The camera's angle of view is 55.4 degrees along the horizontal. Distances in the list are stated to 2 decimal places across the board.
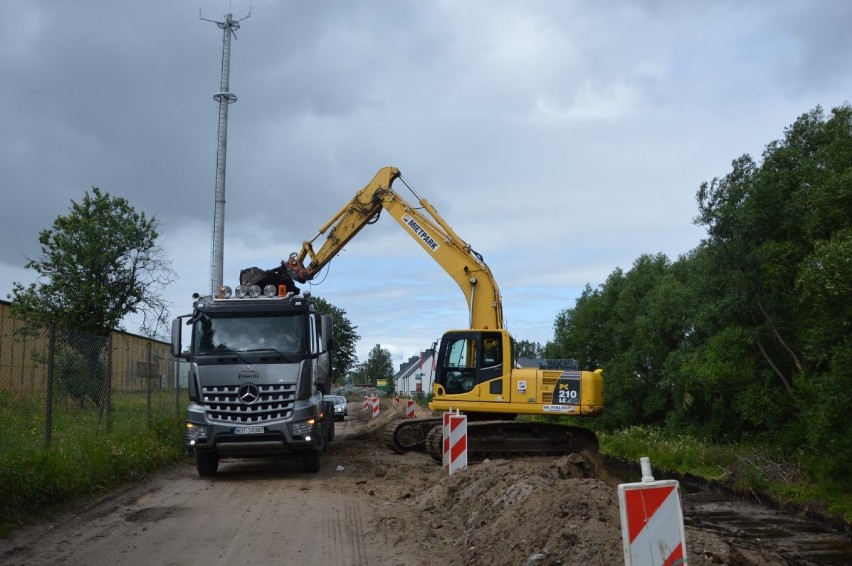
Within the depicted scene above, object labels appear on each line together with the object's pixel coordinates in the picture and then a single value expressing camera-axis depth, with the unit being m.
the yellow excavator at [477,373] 17.67
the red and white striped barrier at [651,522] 5.16
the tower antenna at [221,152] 20.41
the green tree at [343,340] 62.53
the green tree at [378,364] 123.17
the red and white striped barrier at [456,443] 13.12
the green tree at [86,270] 17.02
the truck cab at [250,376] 13.95
